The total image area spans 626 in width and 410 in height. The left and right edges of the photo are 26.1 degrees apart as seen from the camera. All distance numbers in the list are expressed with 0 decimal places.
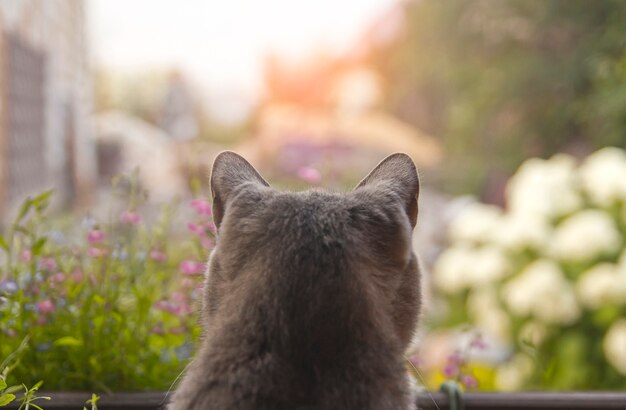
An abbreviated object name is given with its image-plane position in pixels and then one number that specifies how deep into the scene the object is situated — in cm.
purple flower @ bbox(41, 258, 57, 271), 105
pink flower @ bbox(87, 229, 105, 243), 104
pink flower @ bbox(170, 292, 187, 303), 109
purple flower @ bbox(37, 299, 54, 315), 103
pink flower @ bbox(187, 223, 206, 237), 105
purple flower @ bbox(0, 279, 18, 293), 100
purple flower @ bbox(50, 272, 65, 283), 105
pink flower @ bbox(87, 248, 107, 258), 107
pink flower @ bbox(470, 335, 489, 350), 107
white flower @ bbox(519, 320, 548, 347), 163
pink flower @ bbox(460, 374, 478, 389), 109
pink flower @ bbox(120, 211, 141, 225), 106
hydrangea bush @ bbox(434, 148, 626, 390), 157
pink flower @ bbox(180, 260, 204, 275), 106
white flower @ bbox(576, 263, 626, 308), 154
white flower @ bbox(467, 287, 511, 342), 174
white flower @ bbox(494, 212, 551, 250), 167
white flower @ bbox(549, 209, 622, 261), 158
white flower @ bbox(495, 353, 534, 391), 167
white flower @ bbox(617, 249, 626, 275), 154
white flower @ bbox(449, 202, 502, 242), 189
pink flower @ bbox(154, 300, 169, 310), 107
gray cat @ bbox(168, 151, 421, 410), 82
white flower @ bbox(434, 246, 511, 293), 176
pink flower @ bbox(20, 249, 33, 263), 105
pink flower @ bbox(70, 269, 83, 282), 109
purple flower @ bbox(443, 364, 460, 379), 110
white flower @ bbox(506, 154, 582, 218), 170
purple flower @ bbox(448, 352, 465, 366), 109
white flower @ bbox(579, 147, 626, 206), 166
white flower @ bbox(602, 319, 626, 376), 150
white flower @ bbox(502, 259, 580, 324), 157
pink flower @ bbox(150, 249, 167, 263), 108
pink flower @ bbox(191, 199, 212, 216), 105
